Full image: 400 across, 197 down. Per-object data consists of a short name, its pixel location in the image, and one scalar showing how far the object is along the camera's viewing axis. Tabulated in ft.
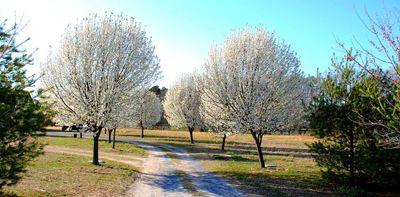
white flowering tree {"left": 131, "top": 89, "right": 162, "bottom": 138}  206.40
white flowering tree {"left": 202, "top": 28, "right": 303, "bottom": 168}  70.90
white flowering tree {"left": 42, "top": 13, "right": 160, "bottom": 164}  67.67
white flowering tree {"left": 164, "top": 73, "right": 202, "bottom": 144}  156.87
